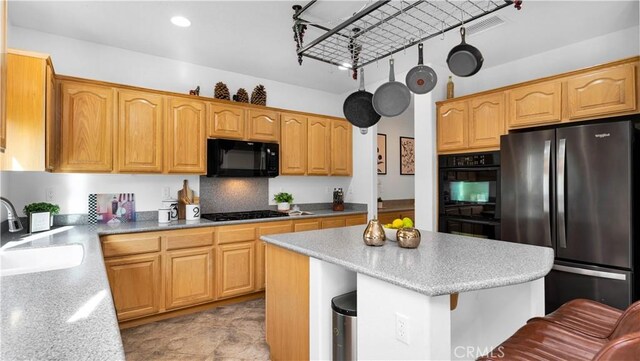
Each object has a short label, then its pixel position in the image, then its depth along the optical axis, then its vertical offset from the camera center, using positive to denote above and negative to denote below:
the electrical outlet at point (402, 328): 1.30 -0.58
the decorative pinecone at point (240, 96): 3.78 +1.04
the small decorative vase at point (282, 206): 4.23 -0.27
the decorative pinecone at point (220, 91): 3.66 +1.06
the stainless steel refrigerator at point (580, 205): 2.37 -0.18
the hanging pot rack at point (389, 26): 2.27 +1.29
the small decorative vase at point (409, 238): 1.86 -0.31
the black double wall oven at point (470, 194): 3.18 -0.11
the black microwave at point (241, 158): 3.50 +0.31
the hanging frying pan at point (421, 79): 2.16 +0.70
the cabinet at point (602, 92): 2.52 +0.74
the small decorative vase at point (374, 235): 1.92 -0.30
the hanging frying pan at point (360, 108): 2.40 +0.56
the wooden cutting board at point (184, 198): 3.53 -0.13
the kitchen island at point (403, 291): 1.26 -0.52
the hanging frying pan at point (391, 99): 2.17 +0.58
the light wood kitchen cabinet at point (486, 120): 3.23 +0.64
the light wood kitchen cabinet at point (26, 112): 2.17 +0.51
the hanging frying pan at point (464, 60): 1.95 +0.76
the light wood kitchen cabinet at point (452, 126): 3.51 +0.64
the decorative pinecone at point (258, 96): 3.92 +1.07
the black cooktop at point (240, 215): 3.47 -0.34
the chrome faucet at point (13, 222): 2.18 -0.27
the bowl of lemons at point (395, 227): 2.01 -0.27
